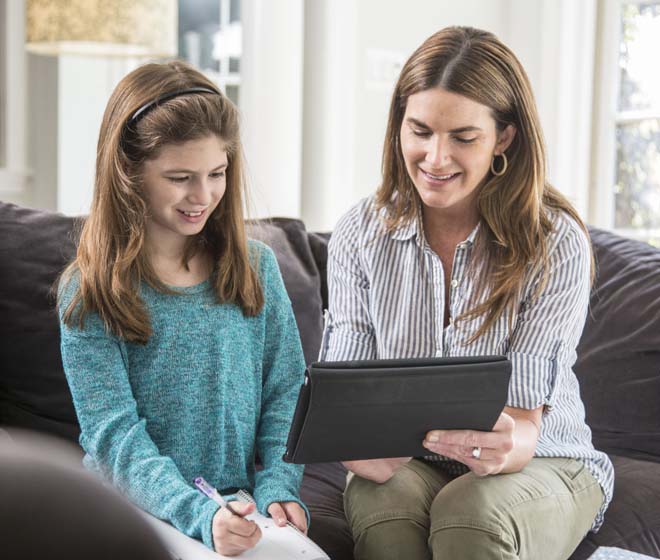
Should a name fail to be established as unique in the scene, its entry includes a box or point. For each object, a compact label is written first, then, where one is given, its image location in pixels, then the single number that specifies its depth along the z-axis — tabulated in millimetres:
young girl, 2366
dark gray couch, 2583
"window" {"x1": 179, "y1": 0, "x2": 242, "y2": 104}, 4224
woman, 2379
